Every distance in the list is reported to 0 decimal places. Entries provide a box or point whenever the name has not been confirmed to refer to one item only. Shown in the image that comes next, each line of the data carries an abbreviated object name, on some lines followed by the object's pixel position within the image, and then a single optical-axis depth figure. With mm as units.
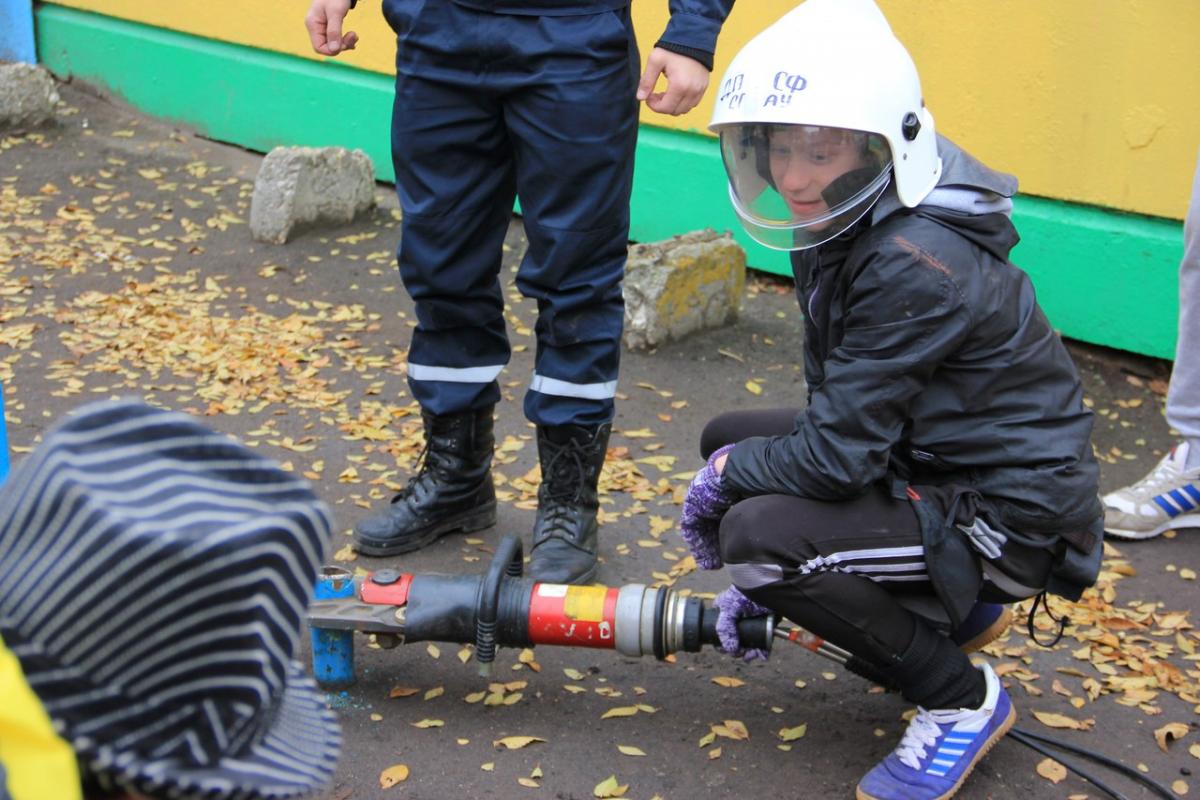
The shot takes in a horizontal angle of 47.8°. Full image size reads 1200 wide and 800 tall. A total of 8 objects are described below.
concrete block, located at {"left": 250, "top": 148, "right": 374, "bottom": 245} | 6117
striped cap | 1082
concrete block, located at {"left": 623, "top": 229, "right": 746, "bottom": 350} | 5020
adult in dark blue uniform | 3111
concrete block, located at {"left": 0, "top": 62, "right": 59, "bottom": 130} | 7543
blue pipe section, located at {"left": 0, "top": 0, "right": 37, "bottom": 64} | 8516
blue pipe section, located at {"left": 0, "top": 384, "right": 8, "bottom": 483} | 2865
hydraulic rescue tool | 2705
